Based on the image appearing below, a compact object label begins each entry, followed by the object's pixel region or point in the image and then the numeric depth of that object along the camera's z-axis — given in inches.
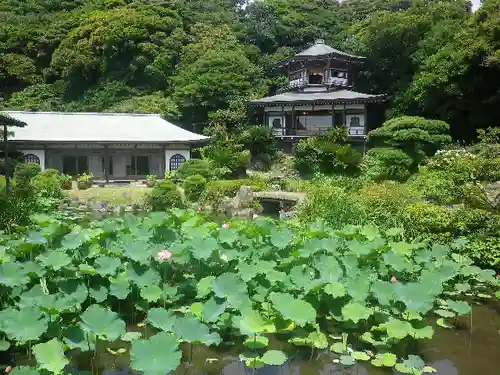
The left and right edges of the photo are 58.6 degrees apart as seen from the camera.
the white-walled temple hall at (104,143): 772.0
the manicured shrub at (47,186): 601.9
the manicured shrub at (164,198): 585.6
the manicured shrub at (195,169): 714.2
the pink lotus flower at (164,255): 190.5
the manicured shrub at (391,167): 632.4
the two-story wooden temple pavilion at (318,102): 909.2
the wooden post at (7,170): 495.6
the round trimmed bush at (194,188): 645.3
